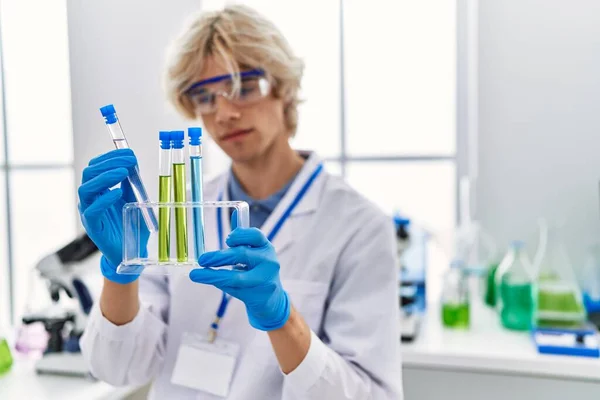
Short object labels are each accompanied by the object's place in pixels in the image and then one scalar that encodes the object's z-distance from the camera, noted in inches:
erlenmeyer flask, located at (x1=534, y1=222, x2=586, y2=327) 64.2
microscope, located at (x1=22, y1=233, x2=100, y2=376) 51.1
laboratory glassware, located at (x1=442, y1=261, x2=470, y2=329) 68.5
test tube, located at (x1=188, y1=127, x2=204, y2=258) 29.3
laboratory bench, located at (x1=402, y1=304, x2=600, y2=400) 56.9
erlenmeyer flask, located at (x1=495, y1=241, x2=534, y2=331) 66.5
